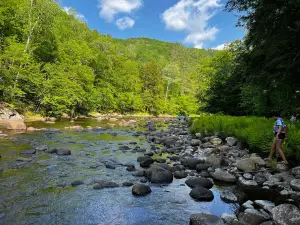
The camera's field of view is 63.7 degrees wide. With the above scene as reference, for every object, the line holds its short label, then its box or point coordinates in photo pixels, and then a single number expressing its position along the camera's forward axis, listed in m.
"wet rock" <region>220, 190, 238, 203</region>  6.03
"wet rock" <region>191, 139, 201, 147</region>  14.74
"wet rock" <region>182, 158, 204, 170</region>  9.21
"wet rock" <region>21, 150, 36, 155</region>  10.34
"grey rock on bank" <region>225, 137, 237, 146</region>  13.88
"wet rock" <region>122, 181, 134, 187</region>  7.03
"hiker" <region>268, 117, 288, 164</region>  8.92
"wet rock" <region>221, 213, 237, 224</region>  4.74
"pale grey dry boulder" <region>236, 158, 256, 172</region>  8.34
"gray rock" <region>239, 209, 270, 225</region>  4.68
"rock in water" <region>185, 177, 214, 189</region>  7.02
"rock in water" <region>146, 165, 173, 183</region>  7.42
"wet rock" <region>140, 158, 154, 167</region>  9.38
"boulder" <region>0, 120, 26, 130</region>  17.85
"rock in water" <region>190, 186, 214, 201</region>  6.14
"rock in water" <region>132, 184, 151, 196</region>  6.35
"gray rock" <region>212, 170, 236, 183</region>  7.49
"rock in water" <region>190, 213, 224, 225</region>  4.59
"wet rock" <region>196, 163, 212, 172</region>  8.79
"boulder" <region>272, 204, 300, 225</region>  4.51
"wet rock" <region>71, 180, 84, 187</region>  6.93
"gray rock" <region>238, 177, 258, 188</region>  7.03
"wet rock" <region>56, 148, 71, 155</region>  10.75
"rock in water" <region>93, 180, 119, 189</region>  6.82
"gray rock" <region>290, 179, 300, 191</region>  6.37
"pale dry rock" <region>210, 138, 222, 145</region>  14.99
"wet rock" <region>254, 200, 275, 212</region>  5.28
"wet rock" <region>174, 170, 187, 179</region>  8.00
